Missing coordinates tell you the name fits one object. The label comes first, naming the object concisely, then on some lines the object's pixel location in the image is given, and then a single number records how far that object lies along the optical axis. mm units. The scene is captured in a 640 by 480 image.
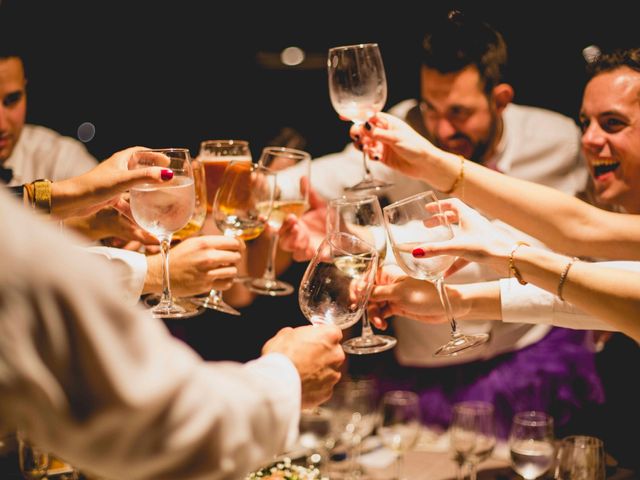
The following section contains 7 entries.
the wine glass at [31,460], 1631
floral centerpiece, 1633
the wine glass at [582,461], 1516
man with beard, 2738
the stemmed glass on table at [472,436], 1867
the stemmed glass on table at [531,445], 1765
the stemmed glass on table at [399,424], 1947
